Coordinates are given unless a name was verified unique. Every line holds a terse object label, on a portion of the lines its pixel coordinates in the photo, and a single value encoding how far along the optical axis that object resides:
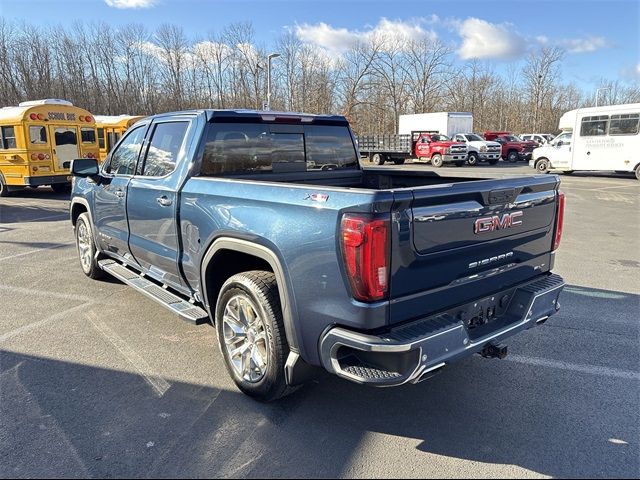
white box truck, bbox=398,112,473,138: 34.53
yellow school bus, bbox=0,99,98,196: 14.32
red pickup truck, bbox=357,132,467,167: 28.17
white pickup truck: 28.75
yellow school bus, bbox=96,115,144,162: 21.81
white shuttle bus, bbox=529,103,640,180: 19.47
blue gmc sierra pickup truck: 2.53
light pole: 28.64
